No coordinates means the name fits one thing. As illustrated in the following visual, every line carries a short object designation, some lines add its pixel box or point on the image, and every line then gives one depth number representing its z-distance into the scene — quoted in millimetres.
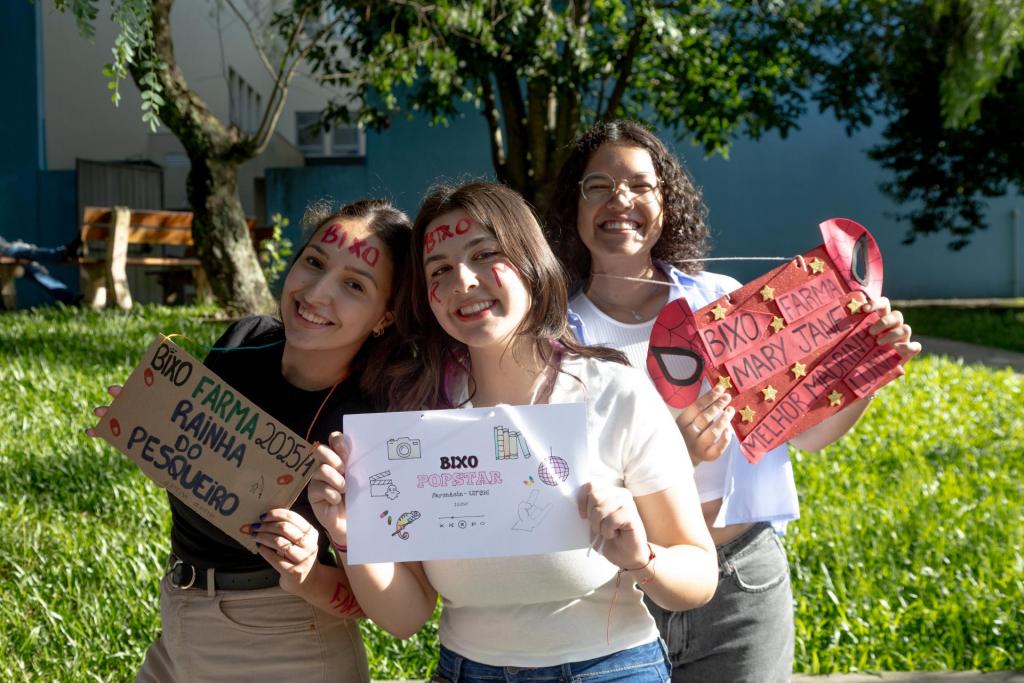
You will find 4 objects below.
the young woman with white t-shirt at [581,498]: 1789
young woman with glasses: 2180
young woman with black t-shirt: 2072
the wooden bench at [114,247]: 9000
